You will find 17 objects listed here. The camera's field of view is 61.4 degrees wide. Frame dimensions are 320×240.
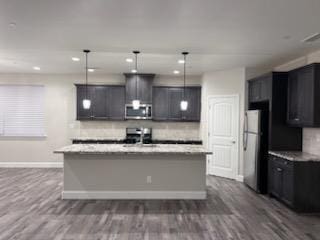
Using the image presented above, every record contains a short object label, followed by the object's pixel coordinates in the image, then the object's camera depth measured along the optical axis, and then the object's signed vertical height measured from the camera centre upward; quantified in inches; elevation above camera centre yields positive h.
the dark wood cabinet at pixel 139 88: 301.9 +34.2
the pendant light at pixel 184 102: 206.7 +13.6
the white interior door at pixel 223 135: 266.5 -16.5
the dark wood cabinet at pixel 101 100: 305.3 +20.4
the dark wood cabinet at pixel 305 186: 172.4 -42.4
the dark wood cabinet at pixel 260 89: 215.5 +26.2
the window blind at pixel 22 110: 316.5 +8.2
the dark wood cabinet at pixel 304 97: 174.1 +16.0
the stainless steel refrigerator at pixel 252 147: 219.1 -23.8
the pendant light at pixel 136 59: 202.8 +31.4
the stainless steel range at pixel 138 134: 307.1 -18.2
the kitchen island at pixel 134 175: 198.8 -42.3
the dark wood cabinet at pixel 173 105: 307.6 +15.8
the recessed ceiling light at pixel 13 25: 143.6 +50.1
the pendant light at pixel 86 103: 217.9 +11.9
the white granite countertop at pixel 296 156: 173.2 -24.7
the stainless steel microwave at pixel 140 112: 302.2 +7.1
